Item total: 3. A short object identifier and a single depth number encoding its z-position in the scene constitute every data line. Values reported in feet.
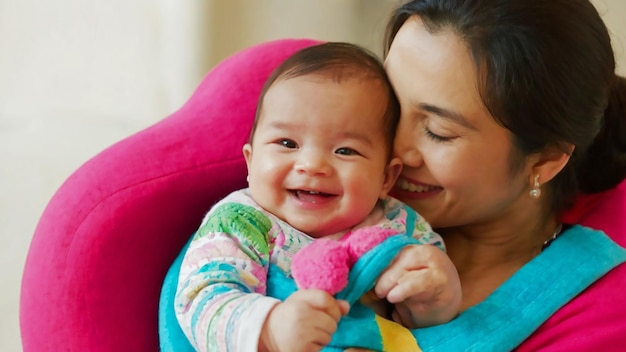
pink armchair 3.65
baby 3.38
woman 3.56
